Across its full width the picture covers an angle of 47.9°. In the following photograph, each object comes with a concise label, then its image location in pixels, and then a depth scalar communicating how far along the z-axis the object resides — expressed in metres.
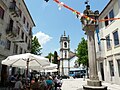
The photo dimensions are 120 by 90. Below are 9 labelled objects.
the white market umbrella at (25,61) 7.33
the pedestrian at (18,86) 8.27
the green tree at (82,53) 34.99
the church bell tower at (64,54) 62.31
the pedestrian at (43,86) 8.29
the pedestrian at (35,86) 7.53
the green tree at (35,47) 33.34
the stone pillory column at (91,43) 8.70
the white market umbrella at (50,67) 11.93
